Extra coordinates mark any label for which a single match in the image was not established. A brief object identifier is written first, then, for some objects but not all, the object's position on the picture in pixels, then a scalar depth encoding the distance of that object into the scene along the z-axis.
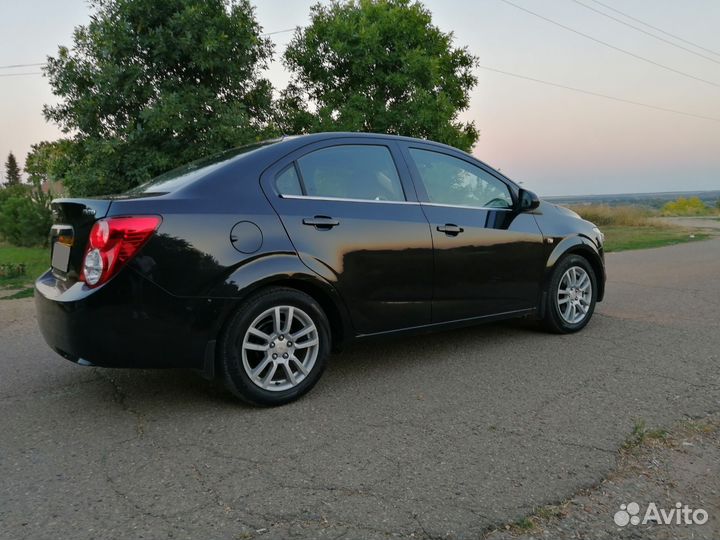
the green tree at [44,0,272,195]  11.32
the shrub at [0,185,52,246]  17.78
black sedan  3.34
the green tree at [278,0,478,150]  16.39
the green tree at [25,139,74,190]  12.70
